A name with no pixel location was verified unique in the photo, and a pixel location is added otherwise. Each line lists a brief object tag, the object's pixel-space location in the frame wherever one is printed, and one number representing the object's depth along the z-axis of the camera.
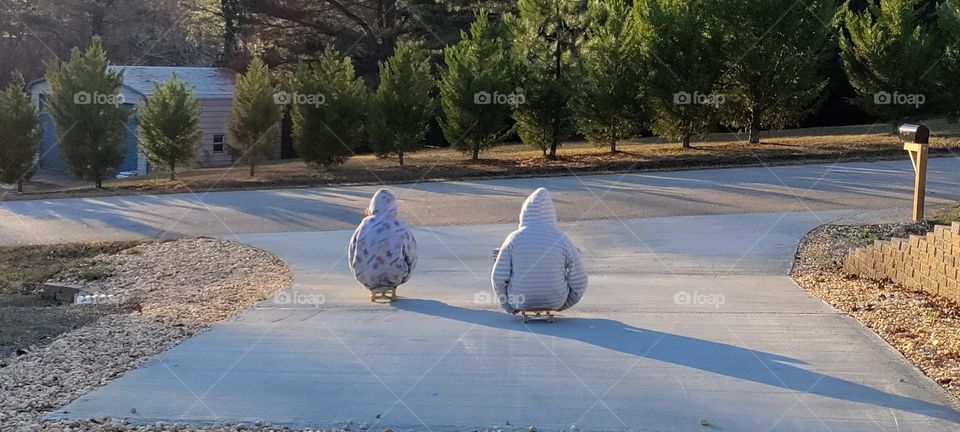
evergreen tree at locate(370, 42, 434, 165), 23.47
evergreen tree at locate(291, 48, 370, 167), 23.16
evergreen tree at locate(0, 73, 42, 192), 24.06
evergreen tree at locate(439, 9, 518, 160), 22.84
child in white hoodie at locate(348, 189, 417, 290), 9.84
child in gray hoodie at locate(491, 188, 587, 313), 8.50
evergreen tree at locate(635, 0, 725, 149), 22.45
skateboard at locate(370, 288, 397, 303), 10.14
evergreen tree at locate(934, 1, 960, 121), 23.73
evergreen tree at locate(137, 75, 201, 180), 23.50
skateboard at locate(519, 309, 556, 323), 8.83
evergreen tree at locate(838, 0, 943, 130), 23.48
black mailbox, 12.73
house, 31.73
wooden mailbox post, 12.74
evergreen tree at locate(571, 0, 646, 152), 22.70
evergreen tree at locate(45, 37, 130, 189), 23.23
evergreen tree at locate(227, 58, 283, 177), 24.05
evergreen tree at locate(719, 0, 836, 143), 22.42
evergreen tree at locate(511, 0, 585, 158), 23.00
